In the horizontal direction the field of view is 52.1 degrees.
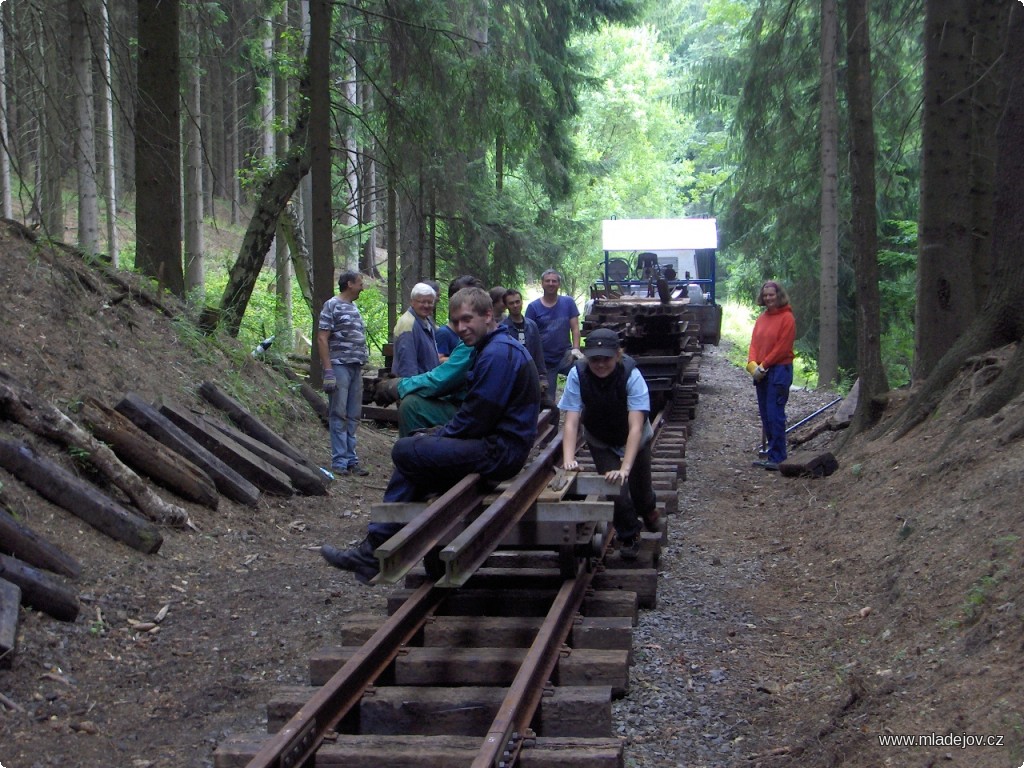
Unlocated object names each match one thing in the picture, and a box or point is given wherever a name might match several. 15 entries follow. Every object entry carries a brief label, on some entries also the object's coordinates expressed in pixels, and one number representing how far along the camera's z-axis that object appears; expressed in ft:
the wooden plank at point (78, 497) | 23.97
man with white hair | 31.73
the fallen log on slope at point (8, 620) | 17.74
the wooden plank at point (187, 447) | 29.50
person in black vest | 22.67
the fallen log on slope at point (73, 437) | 25.31
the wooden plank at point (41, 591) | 19.83
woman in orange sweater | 39.24
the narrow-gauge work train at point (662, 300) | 53.83
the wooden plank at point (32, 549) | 20.81
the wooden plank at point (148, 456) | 27.73
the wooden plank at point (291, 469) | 33.94
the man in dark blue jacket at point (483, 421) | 21.11
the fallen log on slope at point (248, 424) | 35.52
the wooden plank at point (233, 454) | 31.48
